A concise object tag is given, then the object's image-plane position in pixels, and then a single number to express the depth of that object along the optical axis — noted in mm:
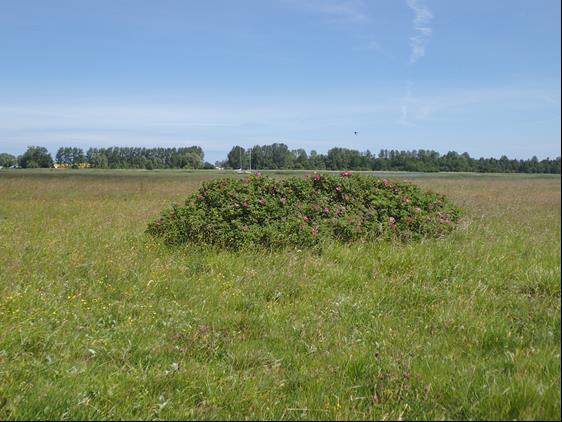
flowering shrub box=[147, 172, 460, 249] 7996
